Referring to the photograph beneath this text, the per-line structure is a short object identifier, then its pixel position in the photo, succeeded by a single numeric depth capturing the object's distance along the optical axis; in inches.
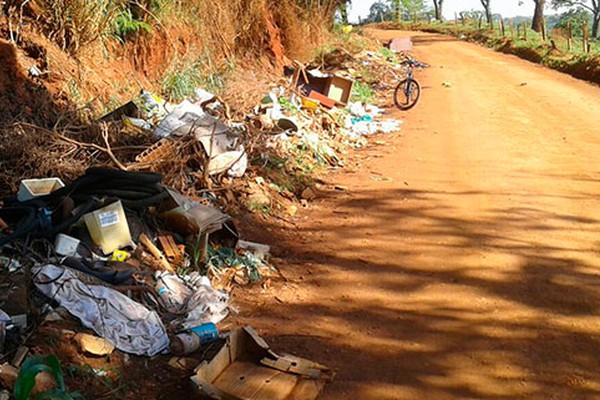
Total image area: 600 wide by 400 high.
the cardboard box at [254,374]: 130.2
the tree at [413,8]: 1900.6
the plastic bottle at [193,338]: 146.2
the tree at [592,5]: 1632.0
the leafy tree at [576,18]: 1587.1
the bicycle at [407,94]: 529.0
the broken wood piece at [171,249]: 194.2
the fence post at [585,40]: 800.3
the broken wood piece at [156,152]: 240.2
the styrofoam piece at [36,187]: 195.8
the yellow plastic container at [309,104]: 417.7
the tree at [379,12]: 2118.1
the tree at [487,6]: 1666.1
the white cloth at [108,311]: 144.6
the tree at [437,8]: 2196.1
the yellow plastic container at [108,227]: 181.6
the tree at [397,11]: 1914.4
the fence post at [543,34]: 983.6
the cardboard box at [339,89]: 464.4
